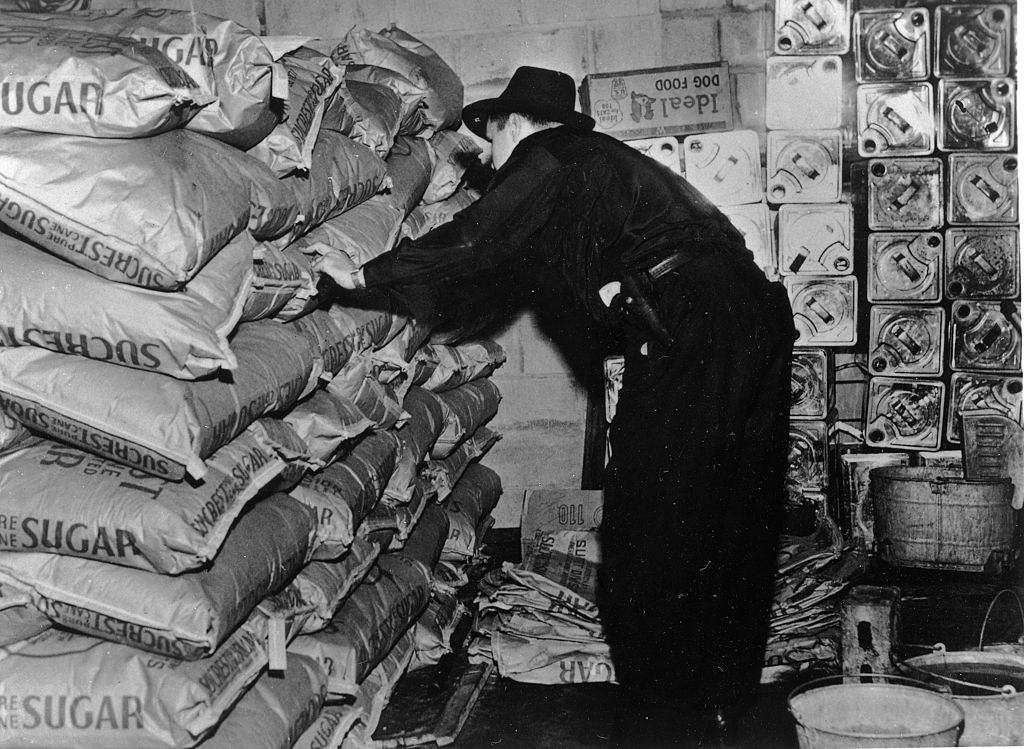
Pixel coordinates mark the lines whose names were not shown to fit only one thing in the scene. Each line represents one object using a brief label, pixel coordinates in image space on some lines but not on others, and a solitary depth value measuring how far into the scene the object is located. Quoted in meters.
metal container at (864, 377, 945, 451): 4.00
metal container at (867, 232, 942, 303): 3.93
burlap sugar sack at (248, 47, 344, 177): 2.20
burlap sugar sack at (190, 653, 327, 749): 1.92
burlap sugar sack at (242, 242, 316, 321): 2.09
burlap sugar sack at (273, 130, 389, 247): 2.32
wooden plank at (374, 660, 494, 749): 2.51
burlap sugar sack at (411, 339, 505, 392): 3.24
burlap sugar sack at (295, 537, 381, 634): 2.29
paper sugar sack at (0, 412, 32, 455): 1.92
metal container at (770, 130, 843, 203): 3.87
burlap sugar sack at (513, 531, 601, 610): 3.28
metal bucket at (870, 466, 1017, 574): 3.70
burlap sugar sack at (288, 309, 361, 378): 2.35
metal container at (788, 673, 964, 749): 2.00
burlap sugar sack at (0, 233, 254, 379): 1.80
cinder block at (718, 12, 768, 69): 3.87
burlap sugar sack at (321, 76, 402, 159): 2.62
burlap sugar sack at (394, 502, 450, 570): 2.96
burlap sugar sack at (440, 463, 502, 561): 3.42
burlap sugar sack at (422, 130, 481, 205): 3.40
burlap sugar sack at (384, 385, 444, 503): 2.82
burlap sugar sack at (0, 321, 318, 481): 1.81
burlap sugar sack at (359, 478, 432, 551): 2.69
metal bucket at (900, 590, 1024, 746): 2.05
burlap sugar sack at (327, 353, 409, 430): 2.57
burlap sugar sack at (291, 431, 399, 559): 2.32
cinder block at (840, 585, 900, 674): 2.66
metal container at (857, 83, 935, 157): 3.84
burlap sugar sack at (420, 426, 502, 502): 3.24
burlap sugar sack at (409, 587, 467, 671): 2.94
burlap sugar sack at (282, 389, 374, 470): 2.32
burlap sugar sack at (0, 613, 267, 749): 1.76
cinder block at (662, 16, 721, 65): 3.88
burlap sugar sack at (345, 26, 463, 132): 3.29
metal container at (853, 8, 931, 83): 3.78
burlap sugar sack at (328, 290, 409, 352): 2.54
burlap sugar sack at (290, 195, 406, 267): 2.48
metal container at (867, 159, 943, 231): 3.89
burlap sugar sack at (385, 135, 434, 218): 2.98
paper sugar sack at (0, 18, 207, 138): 1.74
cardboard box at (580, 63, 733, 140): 3.87
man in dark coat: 2.34
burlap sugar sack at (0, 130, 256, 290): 1.77
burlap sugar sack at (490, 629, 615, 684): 2.84
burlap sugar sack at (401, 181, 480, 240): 3.18
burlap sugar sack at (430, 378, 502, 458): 3.35
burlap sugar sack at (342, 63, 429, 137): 3.17
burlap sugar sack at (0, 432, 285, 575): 1.79
